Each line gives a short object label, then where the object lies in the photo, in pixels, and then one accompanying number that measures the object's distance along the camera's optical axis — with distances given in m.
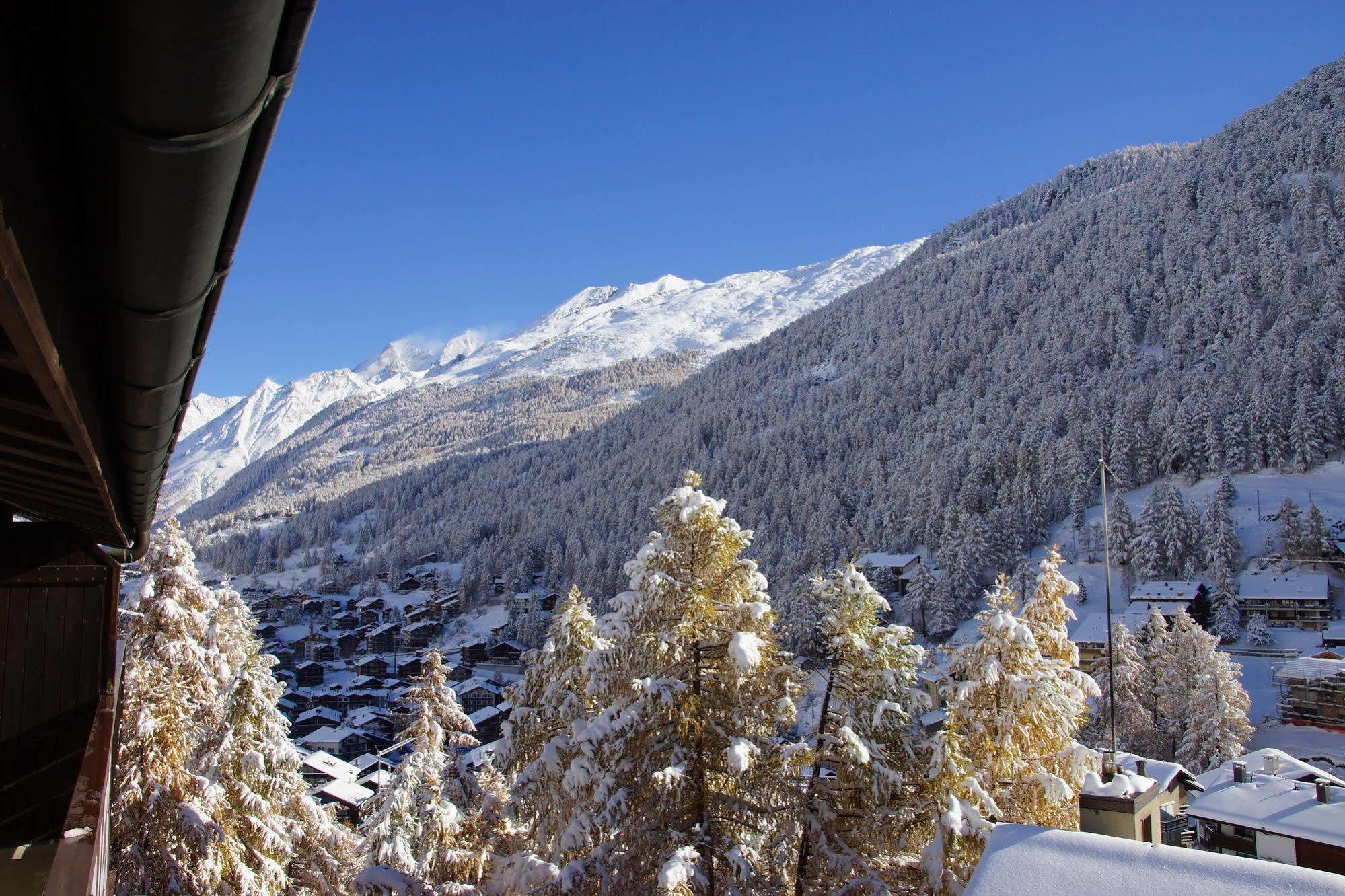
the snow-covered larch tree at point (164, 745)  11.91
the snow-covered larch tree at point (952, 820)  9.40
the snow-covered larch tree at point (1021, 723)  10.95
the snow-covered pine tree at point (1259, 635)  48.69
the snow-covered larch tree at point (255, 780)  13.07
